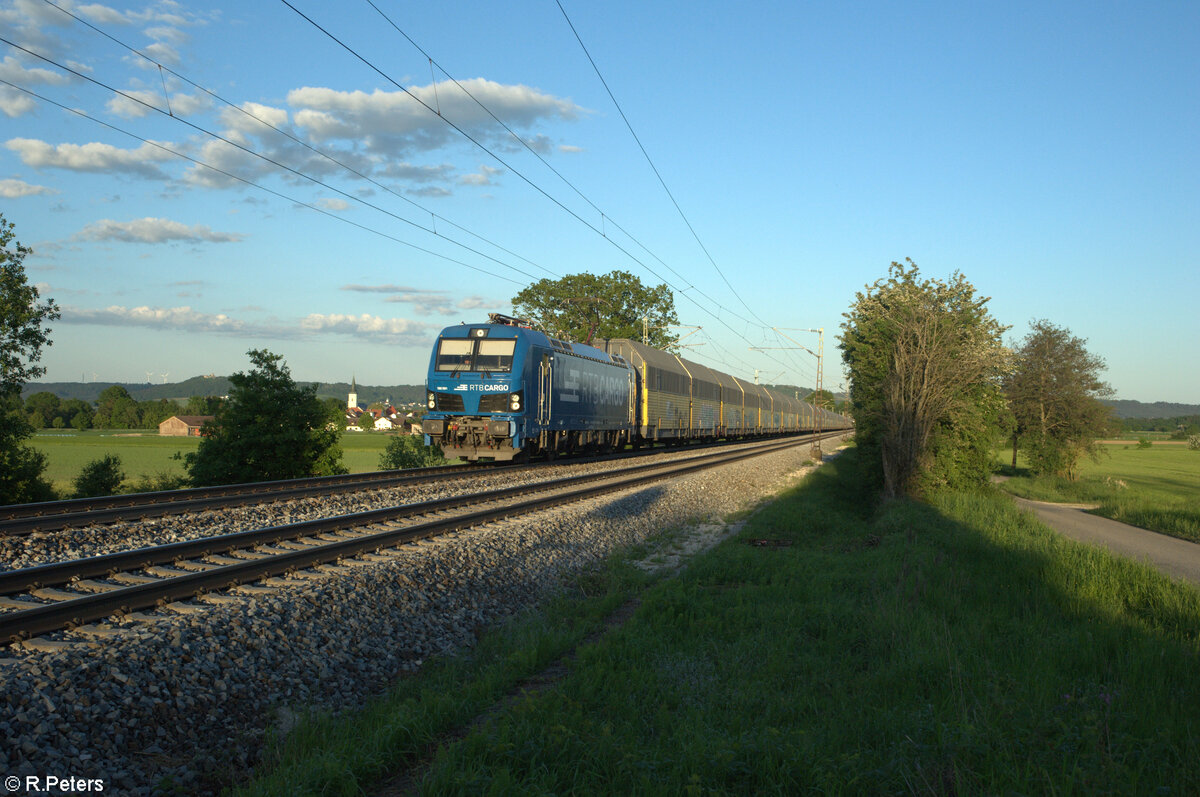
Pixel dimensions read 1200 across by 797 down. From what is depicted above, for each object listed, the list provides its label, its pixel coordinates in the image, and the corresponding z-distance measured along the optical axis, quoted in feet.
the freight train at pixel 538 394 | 63.77
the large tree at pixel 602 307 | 195.52
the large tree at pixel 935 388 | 61.77
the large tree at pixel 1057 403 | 115.65
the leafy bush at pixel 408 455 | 94.38
